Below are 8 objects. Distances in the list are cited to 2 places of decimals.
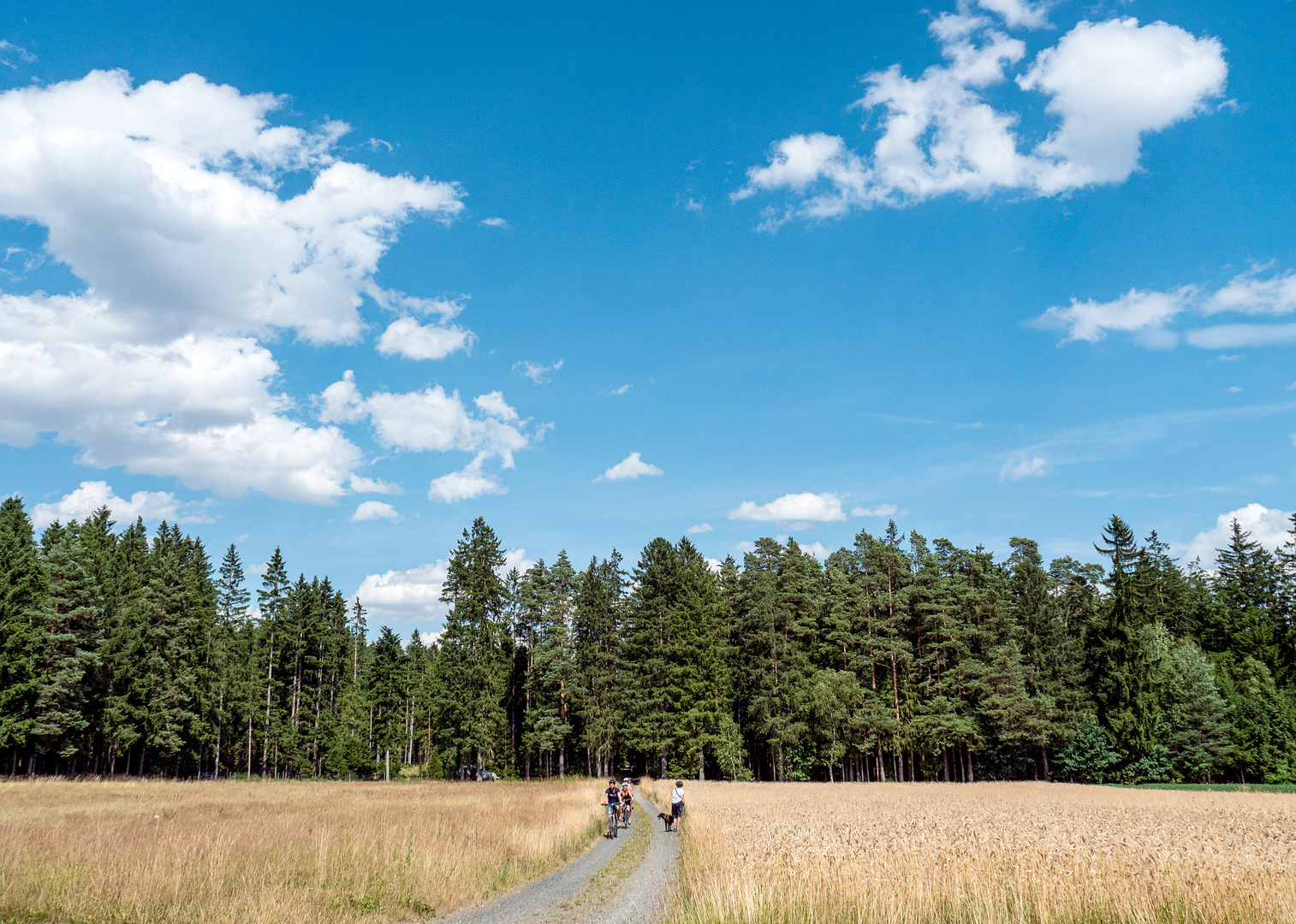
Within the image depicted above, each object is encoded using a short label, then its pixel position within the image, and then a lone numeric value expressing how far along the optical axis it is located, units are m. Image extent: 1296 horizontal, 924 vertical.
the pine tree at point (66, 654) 46.69
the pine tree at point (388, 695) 69.19
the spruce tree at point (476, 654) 61.84
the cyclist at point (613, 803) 23.30
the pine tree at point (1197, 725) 53.56
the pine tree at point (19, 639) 45.03
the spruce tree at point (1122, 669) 54.34
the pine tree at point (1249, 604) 64.31
